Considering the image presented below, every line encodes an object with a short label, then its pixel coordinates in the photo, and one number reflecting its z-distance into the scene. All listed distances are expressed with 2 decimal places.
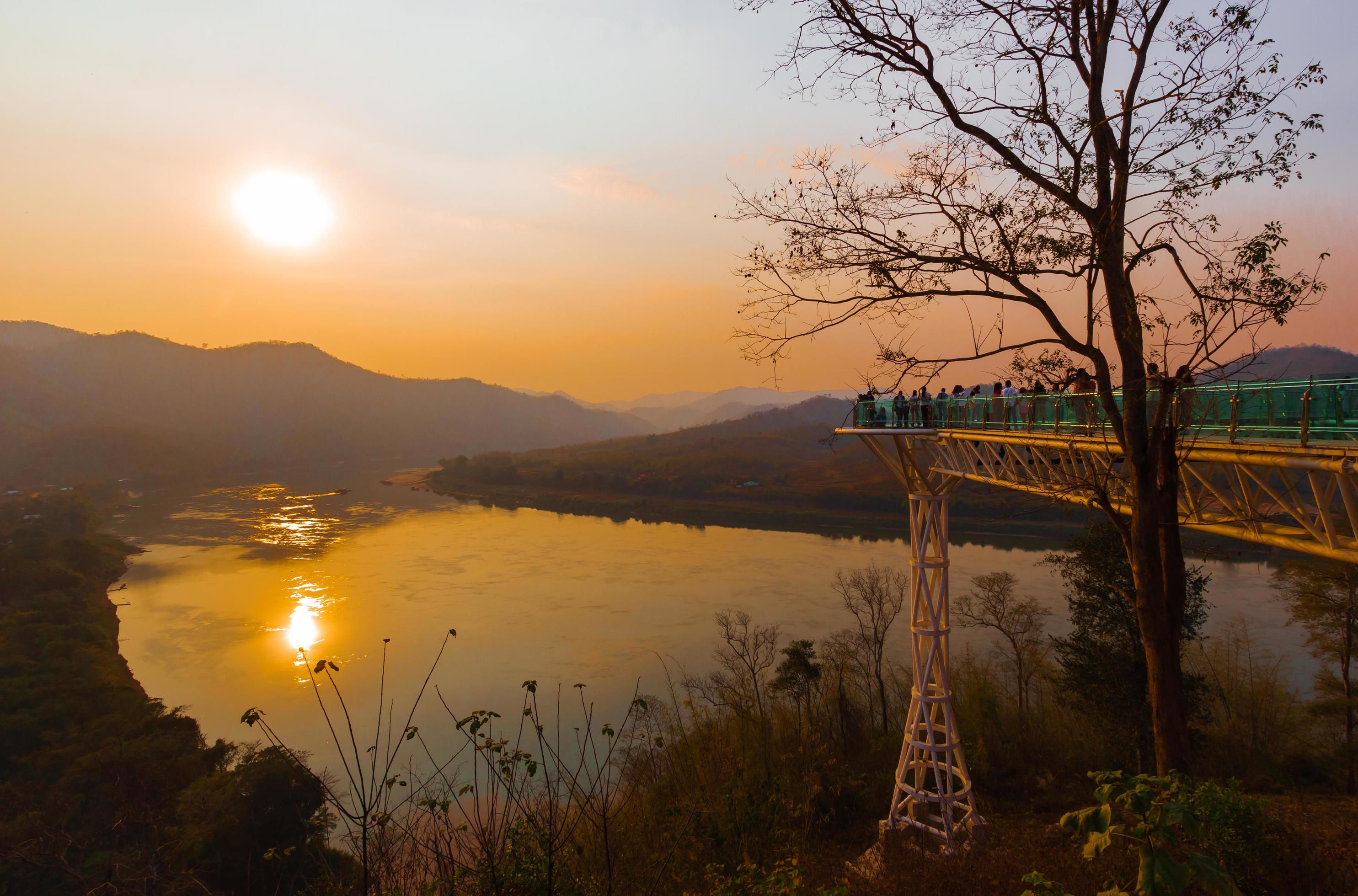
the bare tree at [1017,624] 18.56
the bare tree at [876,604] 19.62
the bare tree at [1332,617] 14.36
